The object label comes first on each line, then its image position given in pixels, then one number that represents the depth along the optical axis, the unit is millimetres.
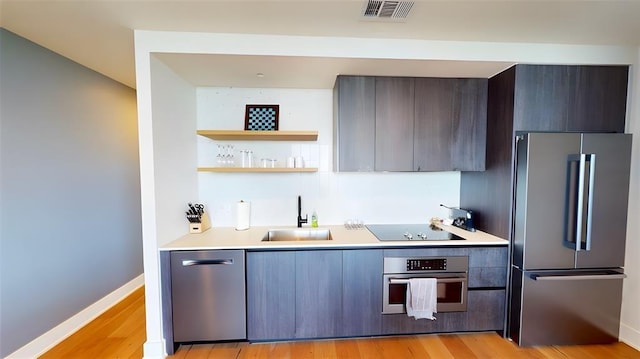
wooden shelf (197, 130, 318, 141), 2262
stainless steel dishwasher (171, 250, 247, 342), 1915
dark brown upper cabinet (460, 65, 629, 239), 1999
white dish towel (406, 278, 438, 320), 1942
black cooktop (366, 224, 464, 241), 2150
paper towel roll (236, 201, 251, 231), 2469
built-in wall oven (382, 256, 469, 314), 2012
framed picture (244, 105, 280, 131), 2536
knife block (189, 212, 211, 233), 2303
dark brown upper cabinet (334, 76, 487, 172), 2250
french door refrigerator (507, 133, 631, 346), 1904
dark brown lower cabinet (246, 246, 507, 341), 1978
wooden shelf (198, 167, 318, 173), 2318
